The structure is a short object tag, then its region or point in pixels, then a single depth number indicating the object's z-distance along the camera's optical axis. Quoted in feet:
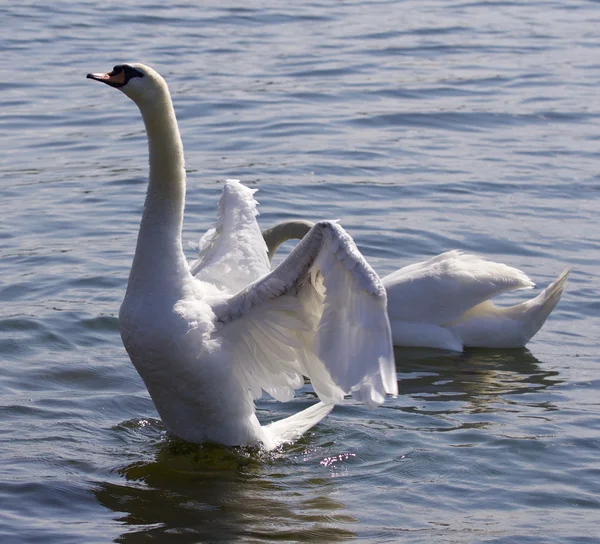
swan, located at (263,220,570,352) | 58.29
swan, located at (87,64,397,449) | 36.35
